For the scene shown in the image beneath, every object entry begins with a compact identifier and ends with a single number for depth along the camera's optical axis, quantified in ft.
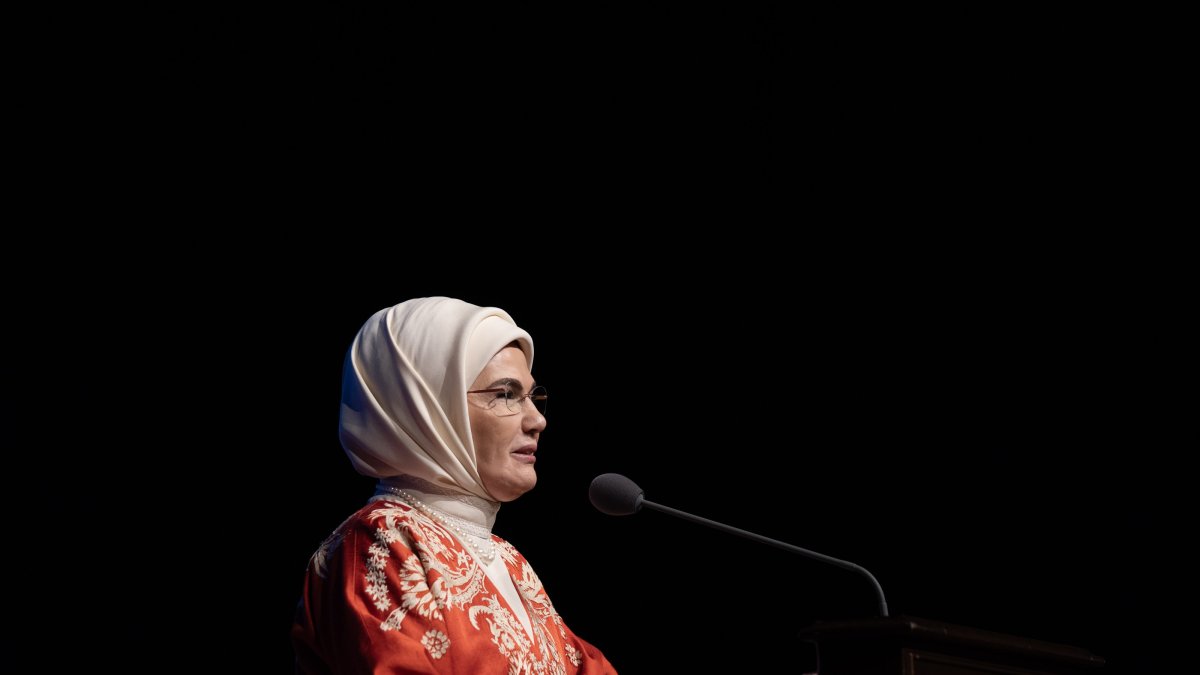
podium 18.24
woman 19.17
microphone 19.75
